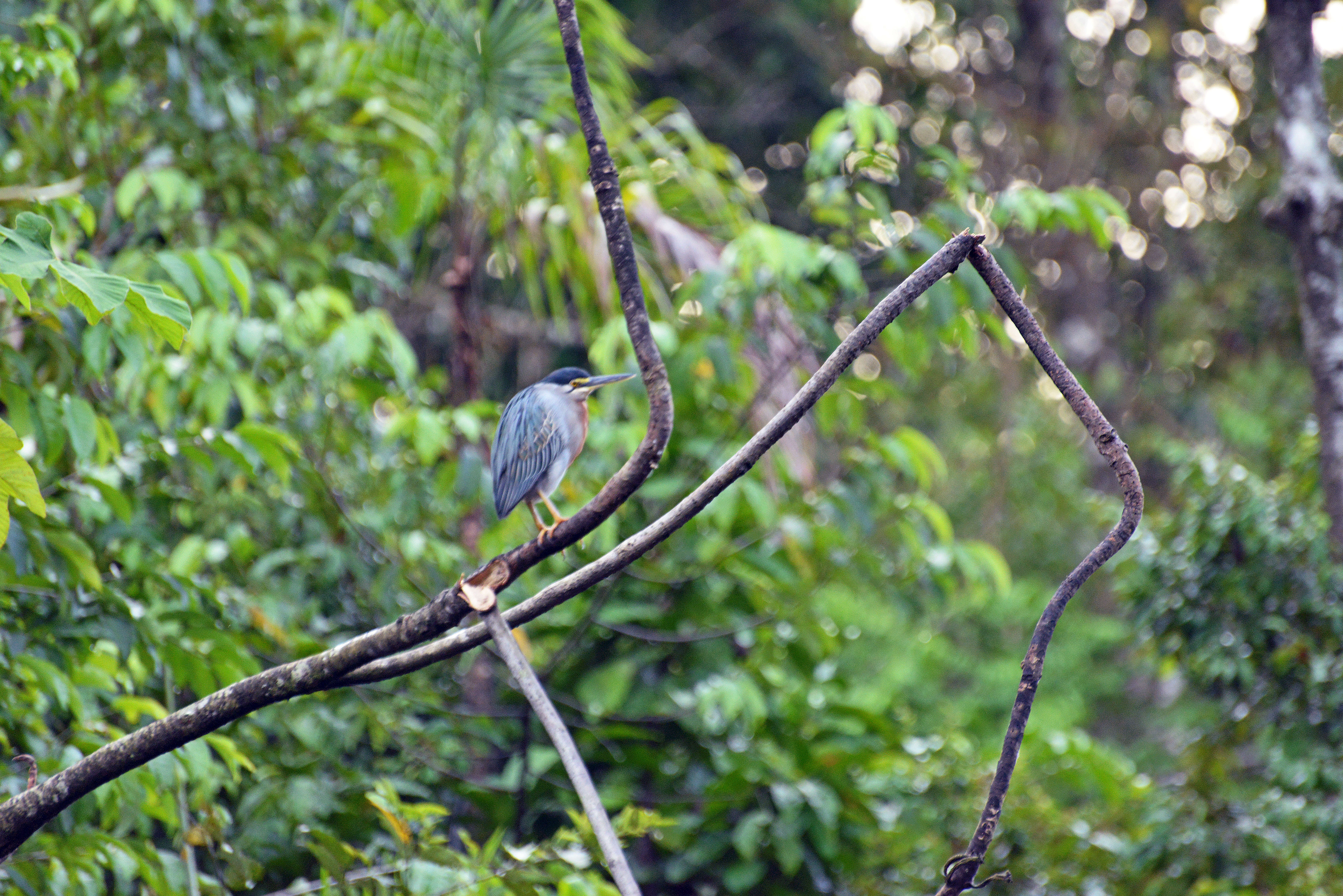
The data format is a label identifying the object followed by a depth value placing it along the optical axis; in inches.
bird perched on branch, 837.6
